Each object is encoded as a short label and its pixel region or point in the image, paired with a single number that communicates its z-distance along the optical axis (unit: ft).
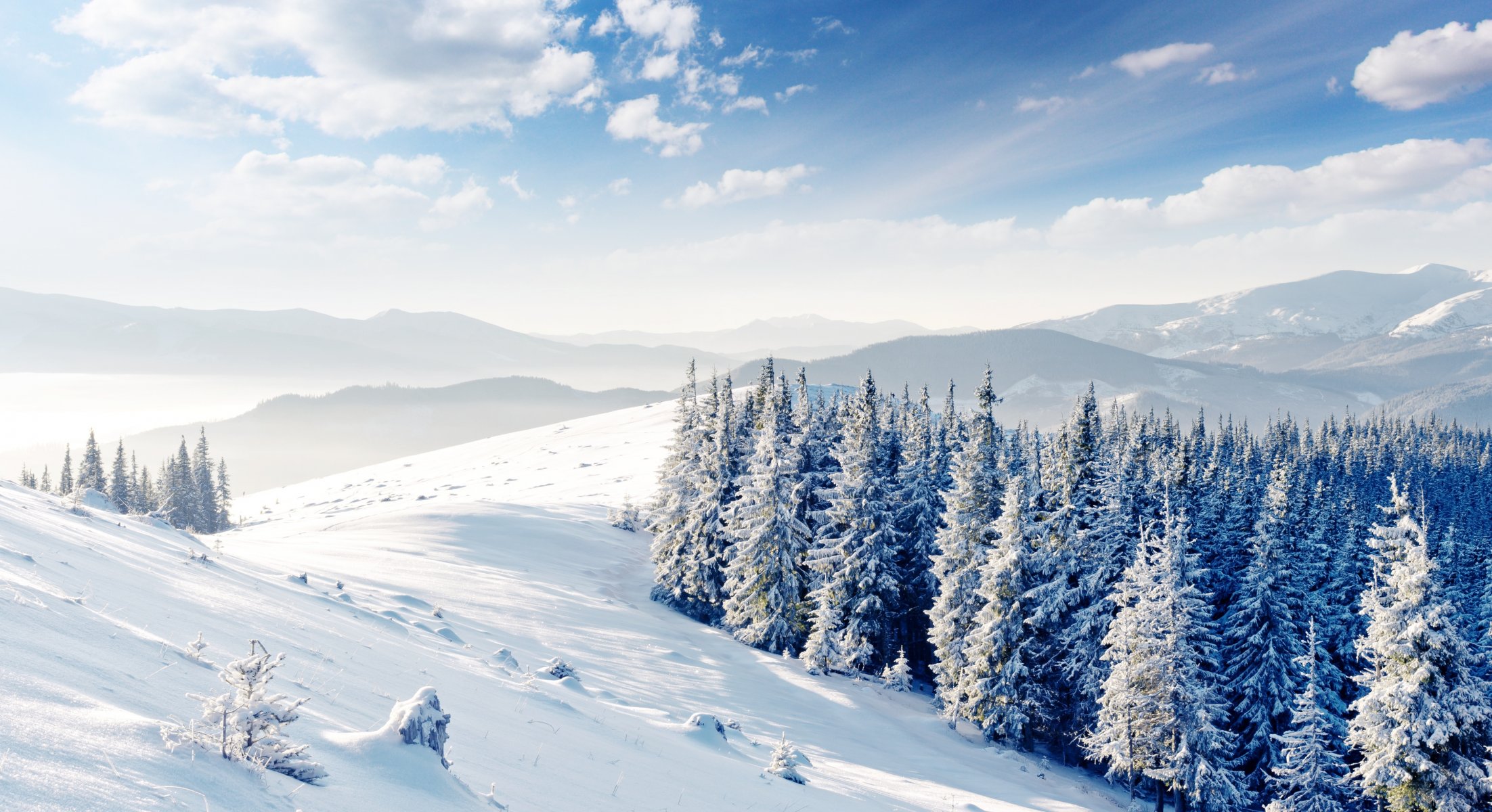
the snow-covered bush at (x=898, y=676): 104.12
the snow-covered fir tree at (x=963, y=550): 101.71
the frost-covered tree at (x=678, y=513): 133.69
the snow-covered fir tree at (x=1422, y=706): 63.77
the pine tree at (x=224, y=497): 252.62
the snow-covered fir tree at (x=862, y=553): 108.88
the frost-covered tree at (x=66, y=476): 231.09
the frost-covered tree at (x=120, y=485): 214.07
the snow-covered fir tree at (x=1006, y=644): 92.99
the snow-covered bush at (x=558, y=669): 59.16
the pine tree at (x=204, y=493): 227.20
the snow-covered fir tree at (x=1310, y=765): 75.97
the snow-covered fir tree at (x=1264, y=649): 94.89
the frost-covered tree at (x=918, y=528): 122.72
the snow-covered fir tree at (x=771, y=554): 112.68
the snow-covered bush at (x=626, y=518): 194.59
